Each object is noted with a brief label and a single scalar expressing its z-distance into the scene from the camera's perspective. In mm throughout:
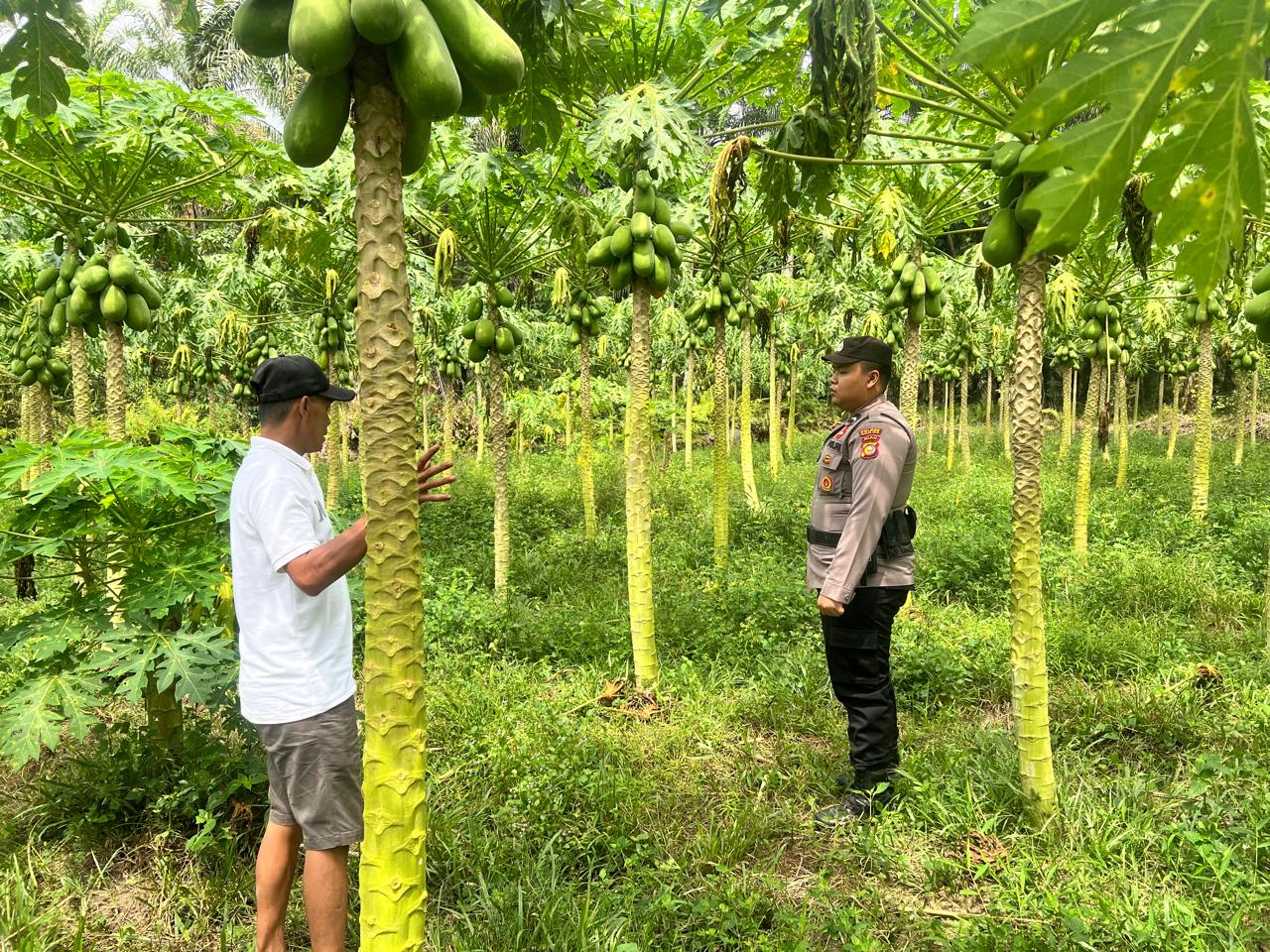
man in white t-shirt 2316
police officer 3441
